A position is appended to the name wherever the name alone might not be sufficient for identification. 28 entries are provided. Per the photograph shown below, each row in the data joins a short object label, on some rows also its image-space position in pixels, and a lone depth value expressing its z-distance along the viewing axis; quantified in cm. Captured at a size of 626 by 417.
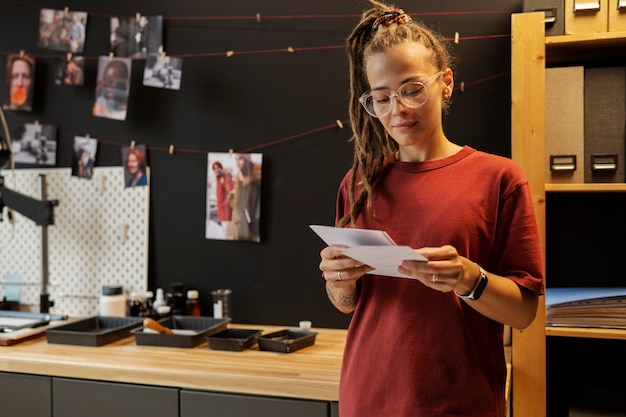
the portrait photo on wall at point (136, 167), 264
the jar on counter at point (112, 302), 251
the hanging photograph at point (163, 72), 257
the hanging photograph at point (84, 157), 272
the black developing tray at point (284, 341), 208
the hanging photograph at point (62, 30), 273
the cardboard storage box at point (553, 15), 177
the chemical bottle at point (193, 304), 250
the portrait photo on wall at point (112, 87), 265
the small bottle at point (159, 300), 249
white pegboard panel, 265
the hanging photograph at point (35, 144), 279
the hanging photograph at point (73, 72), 271
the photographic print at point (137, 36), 261
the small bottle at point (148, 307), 249
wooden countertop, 181
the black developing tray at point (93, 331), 218
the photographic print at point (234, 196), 248
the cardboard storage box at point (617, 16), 173
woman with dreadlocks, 125
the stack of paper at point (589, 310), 172
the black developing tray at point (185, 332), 215
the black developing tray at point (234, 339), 210
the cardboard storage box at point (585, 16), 174
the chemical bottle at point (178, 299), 250
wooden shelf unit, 172
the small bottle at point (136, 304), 253
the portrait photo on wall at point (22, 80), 280
